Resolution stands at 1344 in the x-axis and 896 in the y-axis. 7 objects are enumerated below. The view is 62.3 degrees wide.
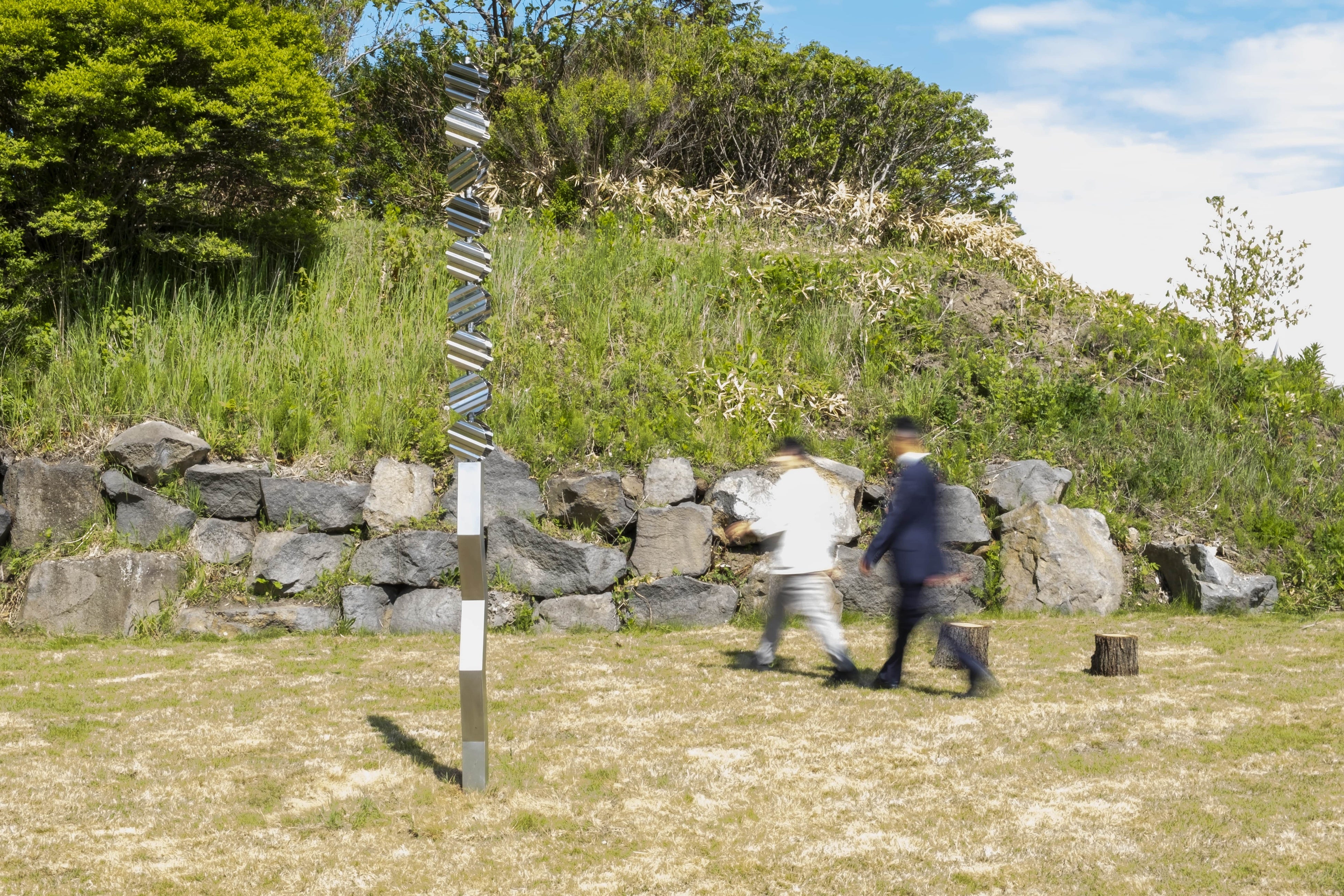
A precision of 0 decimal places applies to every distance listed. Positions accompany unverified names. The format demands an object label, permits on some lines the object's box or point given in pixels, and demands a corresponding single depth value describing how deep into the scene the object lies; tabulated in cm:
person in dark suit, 683
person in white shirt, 730
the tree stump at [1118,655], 762
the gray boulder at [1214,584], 1022
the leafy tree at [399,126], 1627
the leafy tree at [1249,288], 1655
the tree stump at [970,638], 745
